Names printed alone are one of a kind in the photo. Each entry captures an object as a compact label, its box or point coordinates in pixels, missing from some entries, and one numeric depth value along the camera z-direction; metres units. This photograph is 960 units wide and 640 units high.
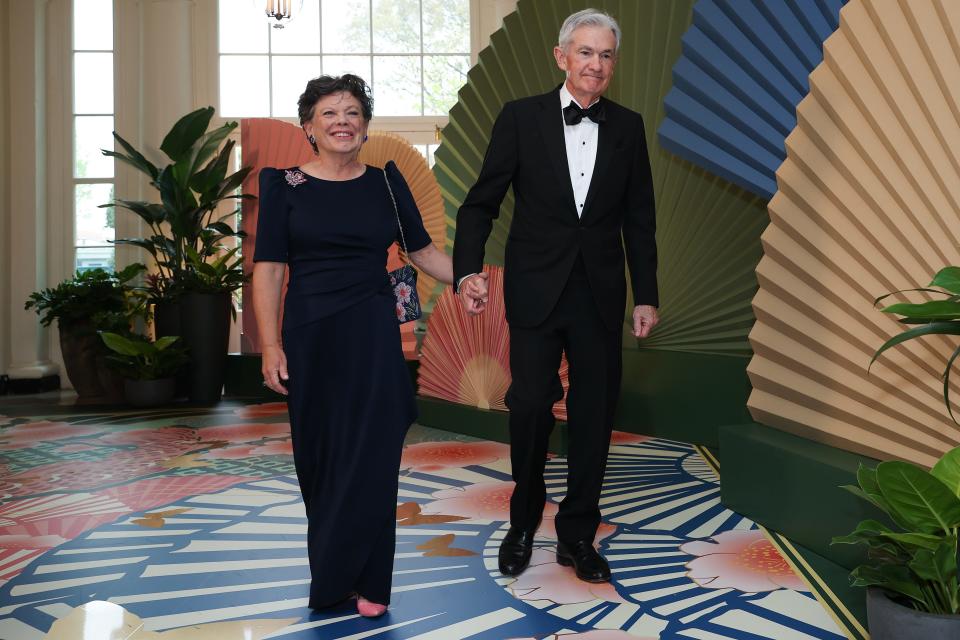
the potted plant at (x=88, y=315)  6.05
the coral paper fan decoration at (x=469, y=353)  4.17
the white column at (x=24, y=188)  6.83
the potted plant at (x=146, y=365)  5.63
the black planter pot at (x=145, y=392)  5.67
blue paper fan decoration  3.18
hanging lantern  5.75
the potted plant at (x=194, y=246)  5.87
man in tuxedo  2.26
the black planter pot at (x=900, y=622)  1.50
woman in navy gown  2.02
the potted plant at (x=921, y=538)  1.52
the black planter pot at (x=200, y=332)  5.83
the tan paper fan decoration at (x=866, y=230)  2.17
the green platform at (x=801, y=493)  2.24
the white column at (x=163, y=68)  6.99
